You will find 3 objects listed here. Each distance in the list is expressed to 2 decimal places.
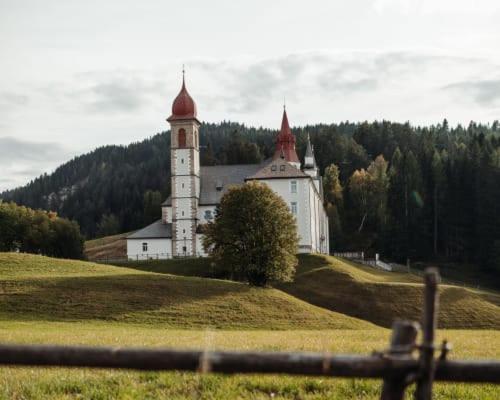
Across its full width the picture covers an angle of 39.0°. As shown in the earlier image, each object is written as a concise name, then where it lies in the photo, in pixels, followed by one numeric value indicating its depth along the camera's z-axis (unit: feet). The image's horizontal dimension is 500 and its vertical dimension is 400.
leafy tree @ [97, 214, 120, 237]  598.34
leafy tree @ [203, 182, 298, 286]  215.10
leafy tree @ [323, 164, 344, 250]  406.82
